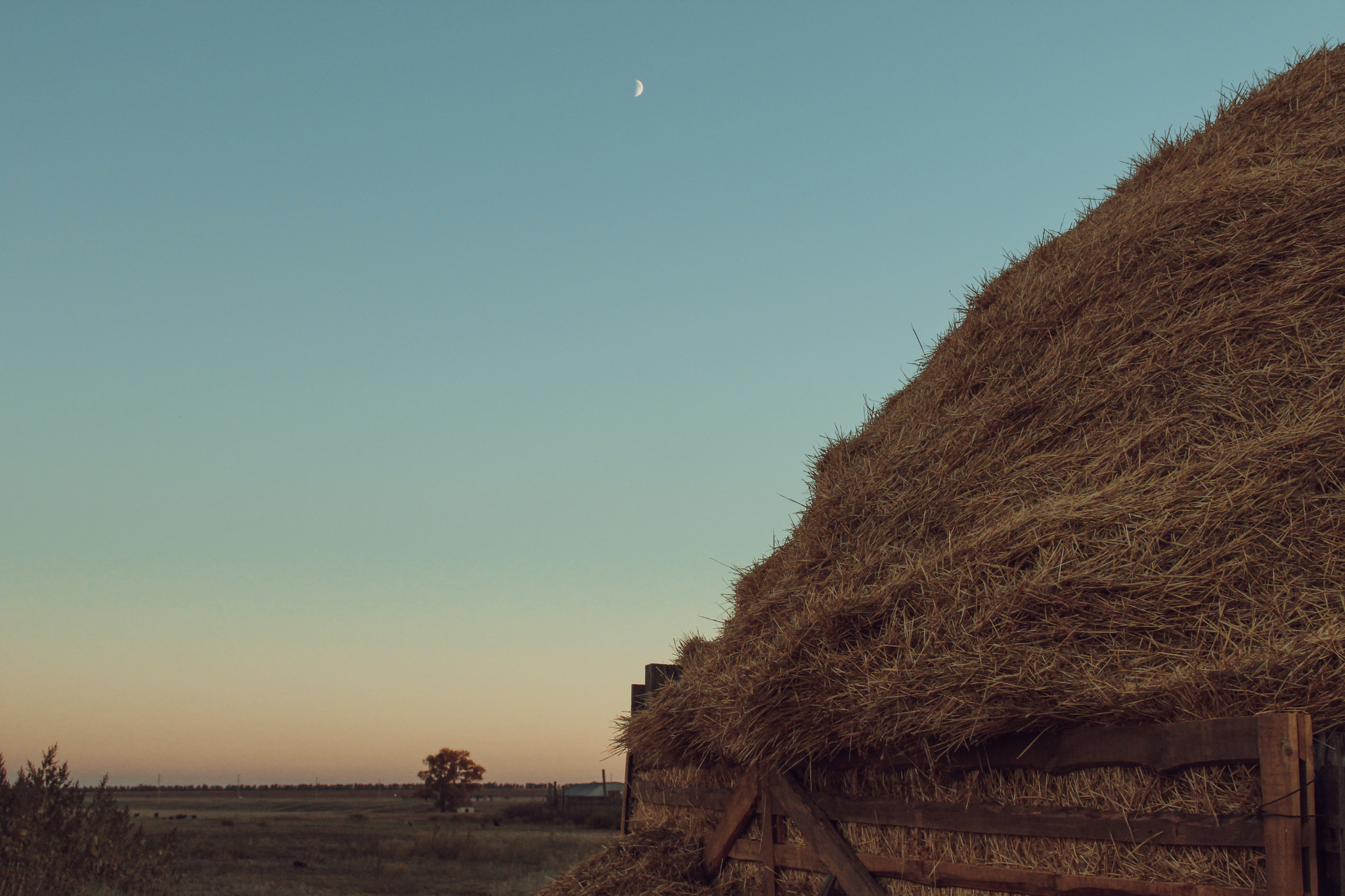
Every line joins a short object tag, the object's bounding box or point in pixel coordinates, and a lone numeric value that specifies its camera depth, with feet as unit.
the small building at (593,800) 216.33
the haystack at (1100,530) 18.11
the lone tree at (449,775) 258.98
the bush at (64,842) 38.88
